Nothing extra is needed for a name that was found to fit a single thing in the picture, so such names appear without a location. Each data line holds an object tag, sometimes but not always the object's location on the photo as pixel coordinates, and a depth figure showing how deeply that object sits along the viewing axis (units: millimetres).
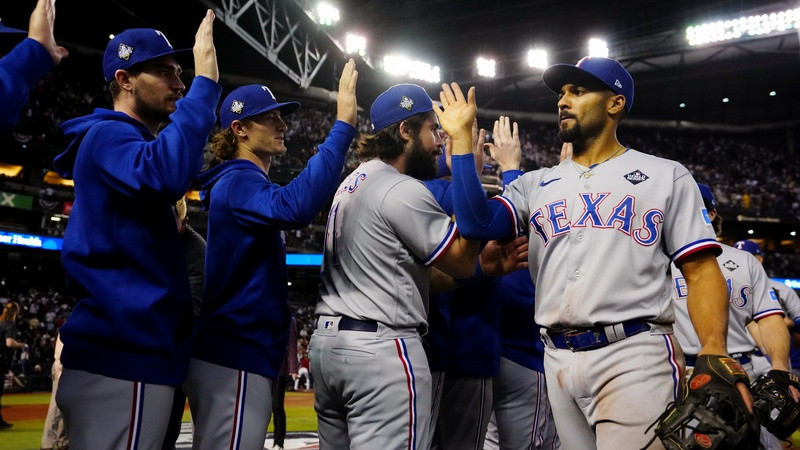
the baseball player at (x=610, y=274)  2279
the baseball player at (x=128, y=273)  2045
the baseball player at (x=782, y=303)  5078
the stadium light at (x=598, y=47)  26047
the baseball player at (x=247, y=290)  2514
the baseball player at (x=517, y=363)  3674
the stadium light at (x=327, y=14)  19556
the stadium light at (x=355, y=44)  24481
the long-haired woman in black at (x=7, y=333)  8656
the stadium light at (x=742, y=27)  24703
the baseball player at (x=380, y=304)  2459
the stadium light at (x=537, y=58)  27812
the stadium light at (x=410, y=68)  28641
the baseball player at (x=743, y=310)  4270
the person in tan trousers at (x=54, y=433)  6016
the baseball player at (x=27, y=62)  1932
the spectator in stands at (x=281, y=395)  6961
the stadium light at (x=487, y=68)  28750
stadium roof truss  15438
